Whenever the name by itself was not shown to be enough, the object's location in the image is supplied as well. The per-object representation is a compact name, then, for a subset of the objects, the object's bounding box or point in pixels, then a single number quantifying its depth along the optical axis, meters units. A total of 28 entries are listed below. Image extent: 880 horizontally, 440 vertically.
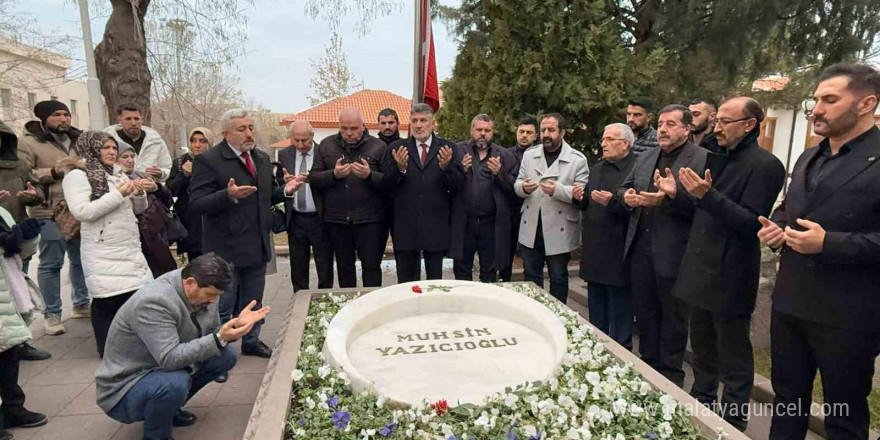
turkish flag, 5.59
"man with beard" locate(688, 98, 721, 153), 3.82
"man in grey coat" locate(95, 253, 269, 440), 2.67
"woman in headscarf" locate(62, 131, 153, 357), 3.56
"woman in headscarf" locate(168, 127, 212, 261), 4.81
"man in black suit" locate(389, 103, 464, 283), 4.45
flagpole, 5.60
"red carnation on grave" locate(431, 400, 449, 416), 2.31
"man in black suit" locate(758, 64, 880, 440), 2.23
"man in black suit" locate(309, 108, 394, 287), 4.37
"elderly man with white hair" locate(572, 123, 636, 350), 3.97
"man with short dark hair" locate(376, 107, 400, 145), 4.56
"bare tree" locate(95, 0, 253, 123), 6.47
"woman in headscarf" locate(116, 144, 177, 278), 3.92
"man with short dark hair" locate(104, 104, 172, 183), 4.61
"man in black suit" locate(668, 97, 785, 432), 2.78
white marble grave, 2.61
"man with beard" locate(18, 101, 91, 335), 4.51
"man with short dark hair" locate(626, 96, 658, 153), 4.22
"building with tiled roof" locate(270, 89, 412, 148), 25.45
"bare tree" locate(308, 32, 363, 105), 25.88
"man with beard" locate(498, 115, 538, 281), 4.99
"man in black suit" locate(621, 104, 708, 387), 3.29
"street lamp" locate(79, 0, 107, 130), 6.58
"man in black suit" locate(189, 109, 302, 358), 3.87
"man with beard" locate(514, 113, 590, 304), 4.45
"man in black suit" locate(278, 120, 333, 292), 4.56
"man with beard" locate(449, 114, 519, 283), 4.68
